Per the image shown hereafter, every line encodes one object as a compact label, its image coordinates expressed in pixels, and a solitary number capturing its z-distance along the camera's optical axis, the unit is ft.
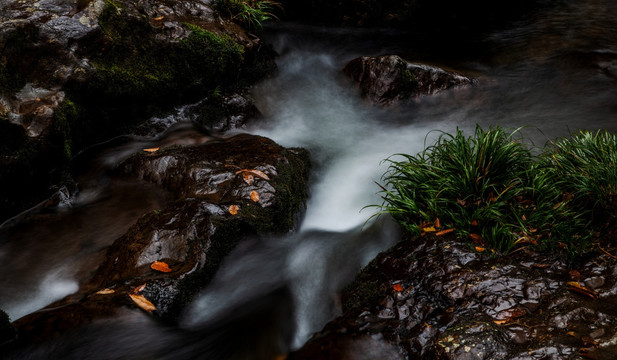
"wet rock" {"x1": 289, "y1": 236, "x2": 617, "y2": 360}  7.95
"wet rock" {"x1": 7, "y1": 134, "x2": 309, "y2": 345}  9.21
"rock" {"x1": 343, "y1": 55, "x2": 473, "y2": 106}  21.58
